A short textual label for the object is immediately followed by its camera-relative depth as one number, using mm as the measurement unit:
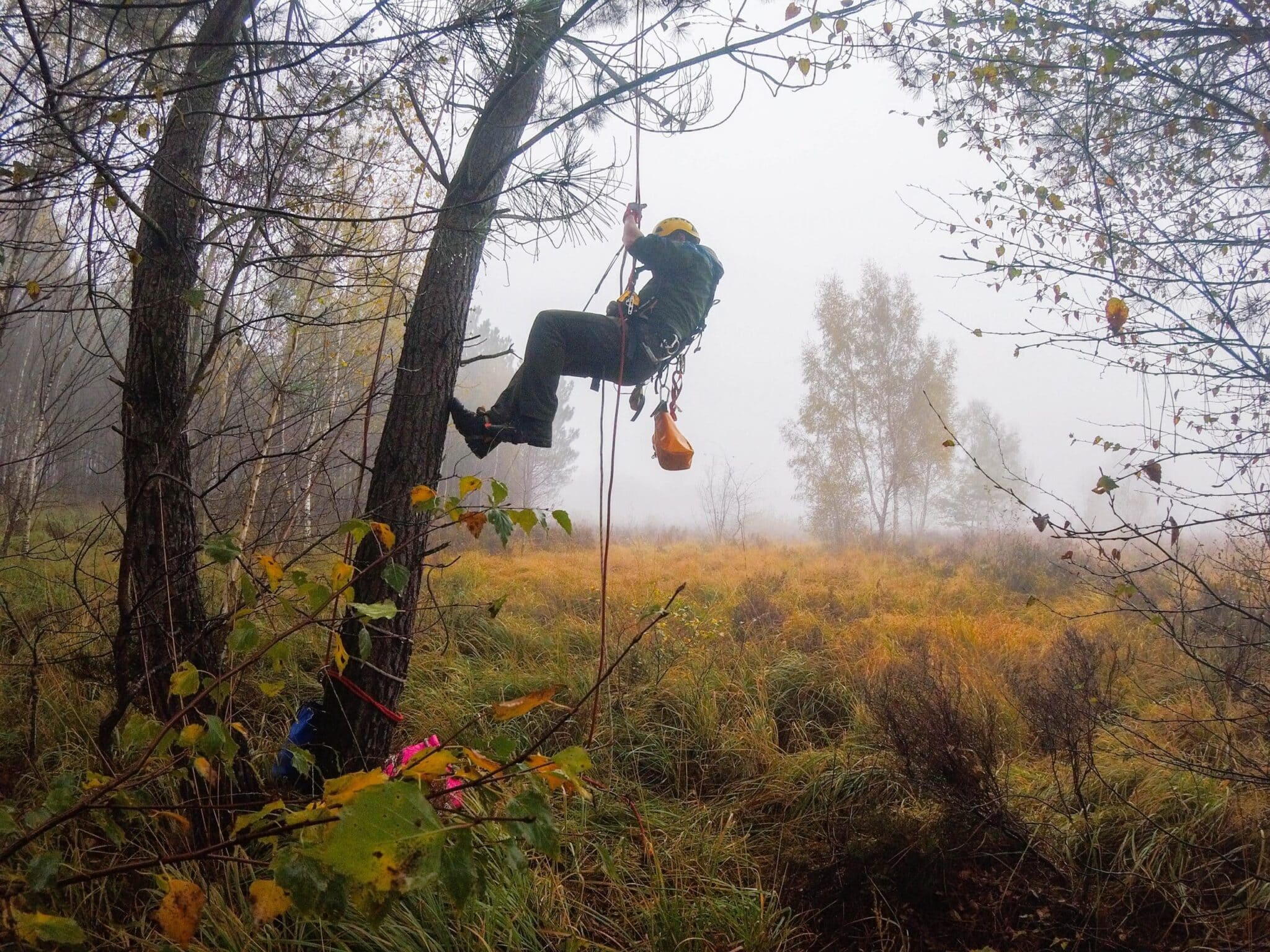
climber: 2416
